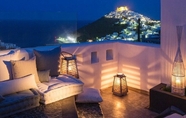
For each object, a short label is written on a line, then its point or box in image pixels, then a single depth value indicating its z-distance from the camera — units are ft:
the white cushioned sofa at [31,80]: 4.89
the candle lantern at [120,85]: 8.15
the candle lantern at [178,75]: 6.52
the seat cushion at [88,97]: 6.11
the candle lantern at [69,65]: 7.06
